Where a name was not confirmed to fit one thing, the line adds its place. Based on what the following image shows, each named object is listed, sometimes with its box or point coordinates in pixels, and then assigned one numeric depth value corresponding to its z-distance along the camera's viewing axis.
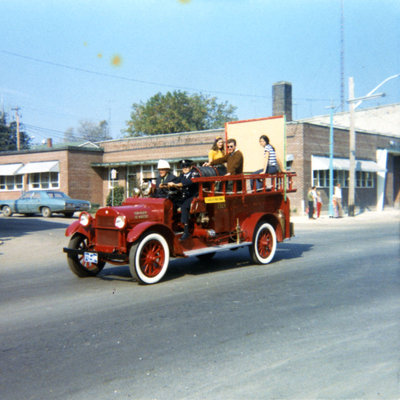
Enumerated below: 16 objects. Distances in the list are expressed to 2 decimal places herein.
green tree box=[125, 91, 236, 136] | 57.50
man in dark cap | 8.20
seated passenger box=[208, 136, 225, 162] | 9.72
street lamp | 25.19
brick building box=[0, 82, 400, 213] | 28.48
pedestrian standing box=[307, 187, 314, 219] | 24.10
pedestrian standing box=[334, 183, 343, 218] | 25.23
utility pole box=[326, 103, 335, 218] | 25.61
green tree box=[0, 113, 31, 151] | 65.81
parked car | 24.91
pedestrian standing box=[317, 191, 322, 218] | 25.39
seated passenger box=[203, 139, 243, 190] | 9.48
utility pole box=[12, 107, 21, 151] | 56.65
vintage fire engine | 7.56
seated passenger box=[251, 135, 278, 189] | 9.75
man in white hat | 8.43
